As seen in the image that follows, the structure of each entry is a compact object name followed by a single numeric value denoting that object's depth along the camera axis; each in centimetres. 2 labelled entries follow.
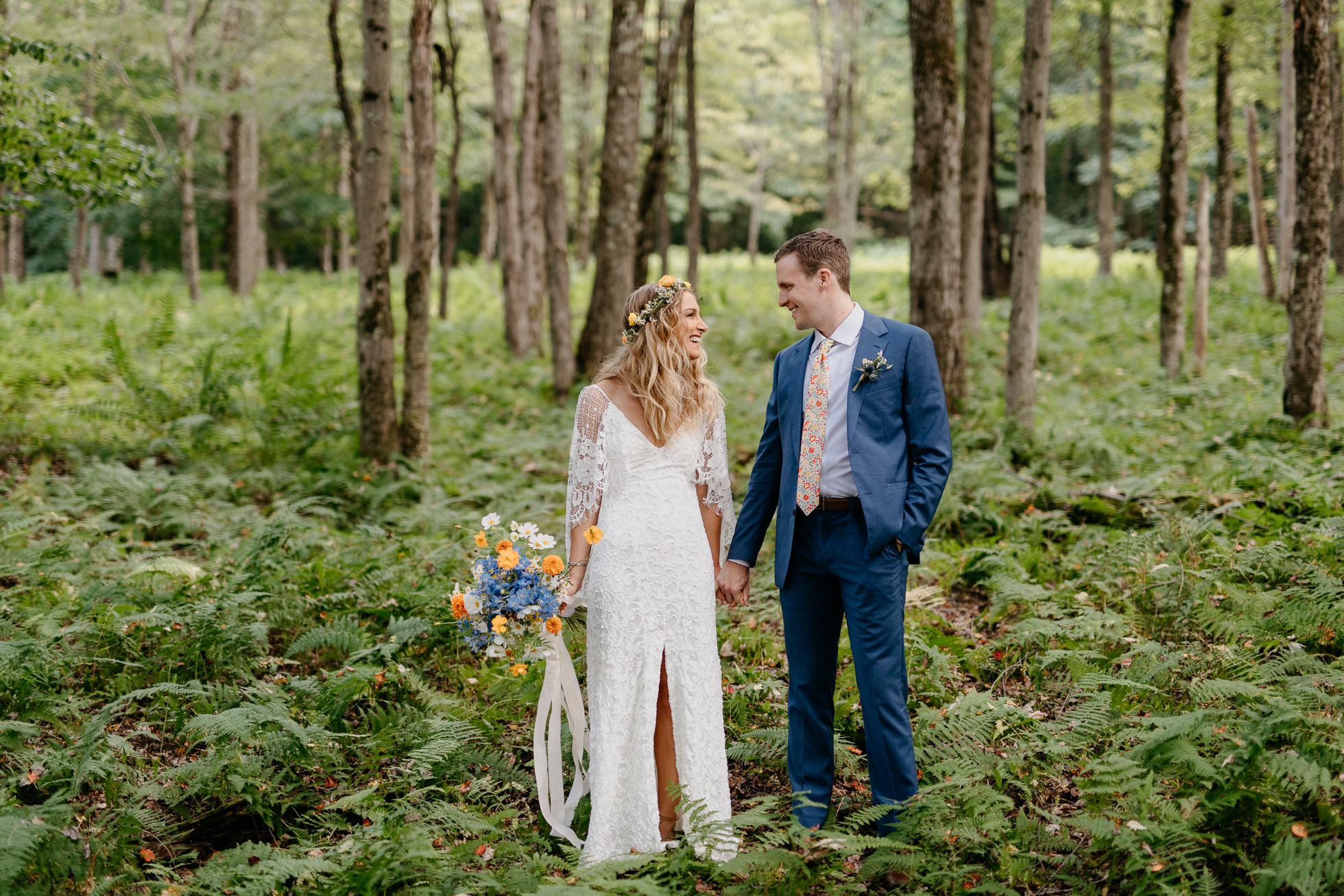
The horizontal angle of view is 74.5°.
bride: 387
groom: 365
